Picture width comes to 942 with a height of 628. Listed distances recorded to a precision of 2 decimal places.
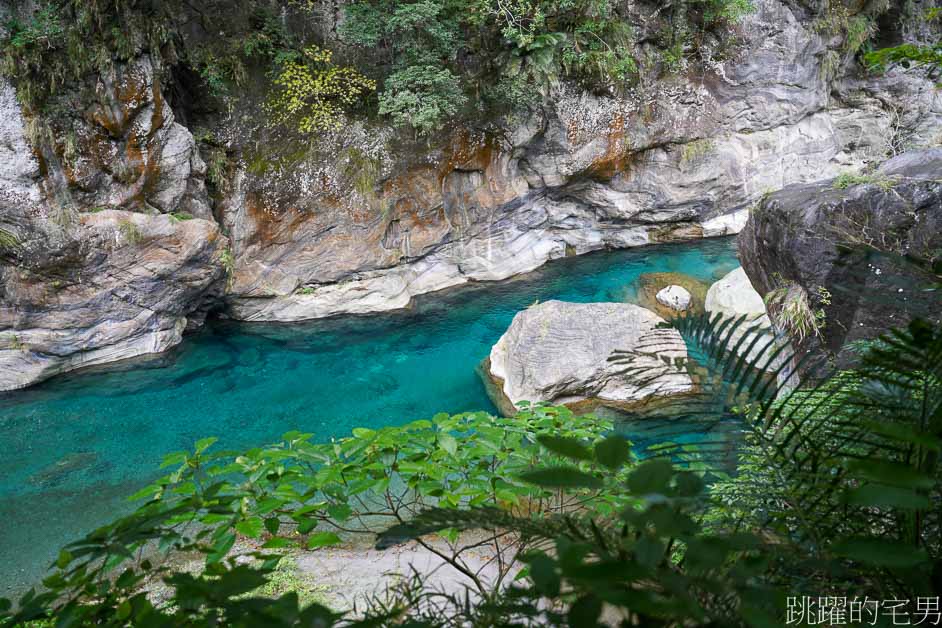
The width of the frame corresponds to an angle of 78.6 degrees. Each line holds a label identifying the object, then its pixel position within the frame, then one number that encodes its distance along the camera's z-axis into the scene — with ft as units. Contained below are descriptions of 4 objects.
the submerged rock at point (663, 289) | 33.24
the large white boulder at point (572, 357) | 23.48
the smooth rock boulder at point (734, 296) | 29.27
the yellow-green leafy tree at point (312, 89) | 31.83
